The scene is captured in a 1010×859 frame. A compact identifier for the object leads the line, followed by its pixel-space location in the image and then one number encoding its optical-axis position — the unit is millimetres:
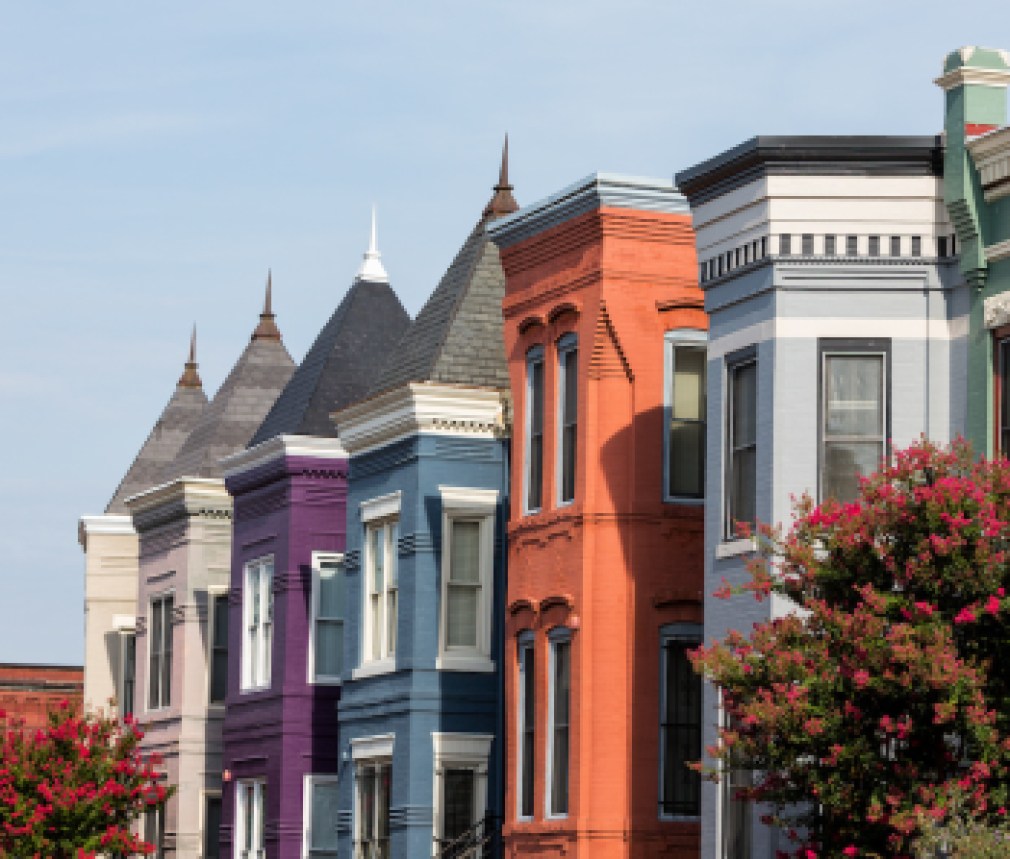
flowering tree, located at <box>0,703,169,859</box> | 40719
